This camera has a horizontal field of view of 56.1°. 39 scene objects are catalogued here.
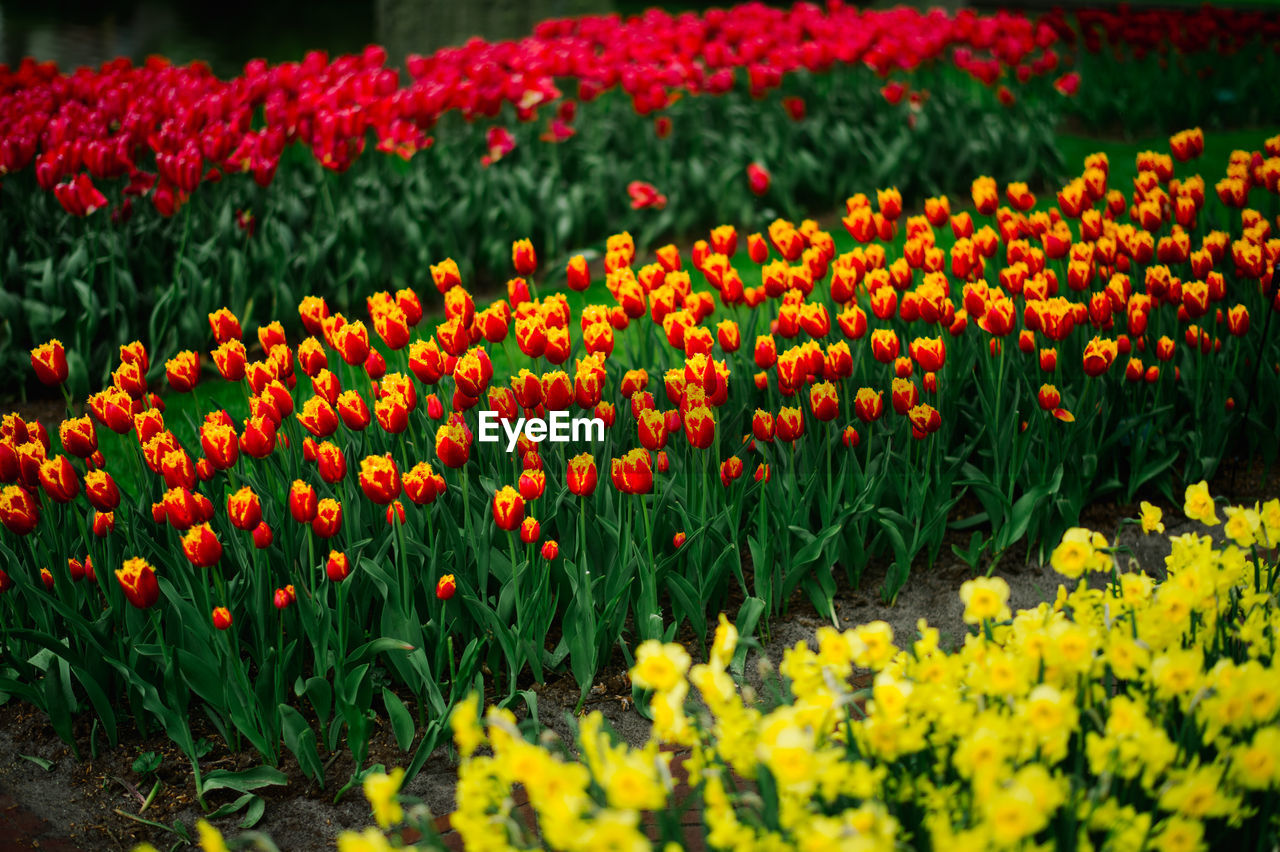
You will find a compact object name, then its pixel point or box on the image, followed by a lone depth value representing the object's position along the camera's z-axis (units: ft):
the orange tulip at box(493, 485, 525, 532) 8.75
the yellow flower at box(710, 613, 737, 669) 6.09
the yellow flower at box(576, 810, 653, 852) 4.83
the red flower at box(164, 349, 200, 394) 10.32
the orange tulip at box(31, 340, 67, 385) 10.11
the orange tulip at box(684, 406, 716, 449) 9.46
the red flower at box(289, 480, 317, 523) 8.74
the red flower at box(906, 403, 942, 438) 10.88
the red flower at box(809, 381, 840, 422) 10.48
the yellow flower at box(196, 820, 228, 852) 4.92
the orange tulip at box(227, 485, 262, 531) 8.32
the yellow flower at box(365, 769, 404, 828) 5.19
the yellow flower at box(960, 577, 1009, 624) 6.08
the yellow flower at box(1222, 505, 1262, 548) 7.52
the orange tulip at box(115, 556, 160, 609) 8.48
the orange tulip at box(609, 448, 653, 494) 9.00
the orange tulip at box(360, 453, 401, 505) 8.52
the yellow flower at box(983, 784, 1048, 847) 5.01
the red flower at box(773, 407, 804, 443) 10.34
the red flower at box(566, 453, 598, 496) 9.13
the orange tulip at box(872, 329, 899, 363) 10.63
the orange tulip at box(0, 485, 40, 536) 9.03
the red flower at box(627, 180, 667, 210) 18.50
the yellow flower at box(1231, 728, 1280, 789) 5.62
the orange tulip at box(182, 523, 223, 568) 8.23
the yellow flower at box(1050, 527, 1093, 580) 6.56
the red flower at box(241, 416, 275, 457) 9.08
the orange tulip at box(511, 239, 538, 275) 12.33
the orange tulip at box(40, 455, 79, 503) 9.11
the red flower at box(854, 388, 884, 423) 10.82
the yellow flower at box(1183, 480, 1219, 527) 7.59
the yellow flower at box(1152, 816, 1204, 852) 5.40
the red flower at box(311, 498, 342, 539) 8.64
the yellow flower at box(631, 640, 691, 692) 5.45
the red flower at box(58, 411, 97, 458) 9.47
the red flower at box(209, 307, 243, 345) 10.75
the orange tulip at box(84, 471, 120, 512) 9.07
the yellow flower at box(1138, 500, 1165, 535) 8.32
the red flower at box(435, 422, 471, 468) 9.05
